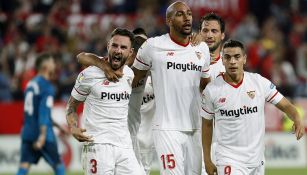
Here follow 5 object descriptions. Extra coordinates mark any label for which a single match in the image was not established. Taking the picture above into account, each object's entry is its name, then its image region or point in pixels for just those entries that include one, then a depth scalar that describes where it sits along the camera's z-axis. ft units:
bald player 62.64
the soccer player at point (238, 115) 60.85
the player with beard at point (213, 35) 68.74
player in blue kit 88.63
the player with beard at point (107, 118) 60.18
